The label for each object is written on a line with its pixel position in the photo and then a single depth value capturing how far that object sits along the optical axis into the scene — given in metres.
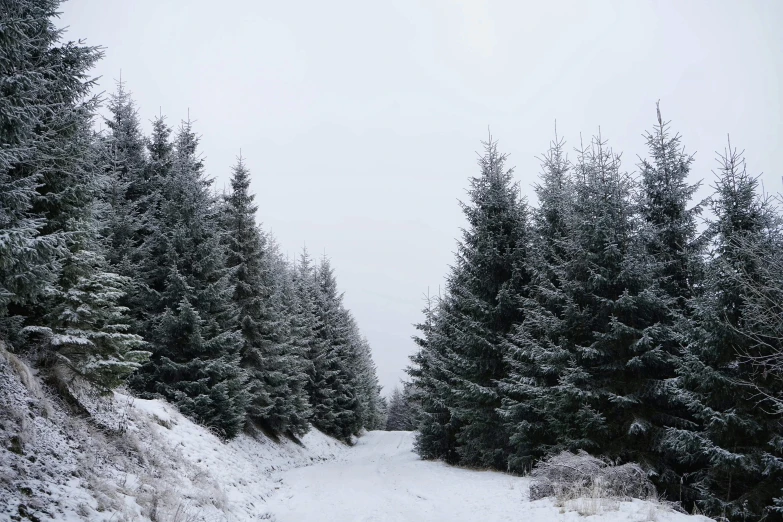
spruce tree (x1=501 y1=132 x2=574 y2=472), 14.83
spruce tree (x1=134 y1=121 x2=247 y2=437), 16.56
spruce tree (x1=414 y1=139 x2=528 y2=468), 18.02
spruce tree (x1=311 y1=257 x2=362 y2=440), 35.06
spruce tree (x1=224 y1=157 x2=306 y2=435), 22.77
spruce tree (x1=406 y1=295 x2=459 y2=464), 21.58
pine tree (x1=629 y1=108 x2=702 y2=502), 12.80
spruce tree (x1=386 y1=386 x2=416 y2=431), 65.31
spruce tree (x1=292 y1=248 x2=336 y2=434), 33.91
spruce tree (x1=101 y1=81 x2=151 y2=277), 17.62
